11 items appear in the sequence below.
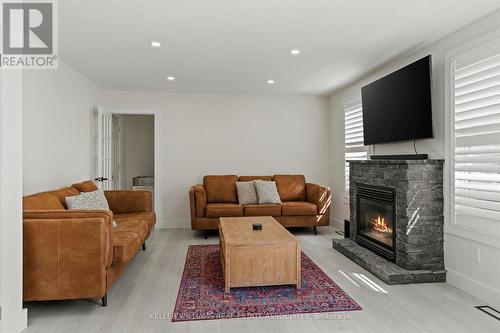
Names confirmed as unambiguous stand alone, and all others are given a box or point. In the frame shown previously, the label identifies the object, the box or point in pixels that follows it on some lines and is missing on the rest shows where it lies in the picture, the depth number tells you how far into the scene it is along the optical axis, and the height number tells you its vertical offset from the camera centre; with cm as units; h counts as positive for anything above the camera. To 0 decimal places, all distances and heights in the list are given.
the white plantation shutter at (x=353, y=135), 470 +51
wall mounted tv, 309 +71
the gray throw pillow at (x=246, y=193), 494 -47
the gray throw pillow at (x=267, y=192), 487 -45
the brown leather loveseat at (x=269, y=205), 461 -64
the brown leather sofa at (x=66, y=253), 223 -68
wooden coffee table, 266 -88
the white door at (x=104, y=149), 477 +26
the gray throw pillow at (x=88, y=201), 313 -40
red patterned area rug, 233 -115
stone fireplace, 298 -62
